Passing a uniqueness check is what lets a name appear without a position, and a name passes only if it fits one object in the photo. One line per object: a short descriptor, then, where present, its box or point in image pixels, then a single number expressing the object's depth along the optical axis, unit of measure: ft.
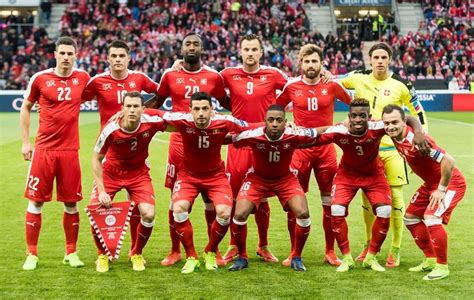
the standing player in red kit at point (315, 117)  28.66
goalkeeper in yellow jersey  28.17
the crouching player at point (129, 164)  26.45
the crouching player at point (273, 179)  26.73
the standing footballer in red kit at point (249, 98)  29.17
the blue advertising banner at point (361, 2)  141.28
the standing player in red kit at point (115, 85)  28.50
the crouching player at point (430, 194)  25.23
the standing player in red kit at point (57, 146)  27.25
